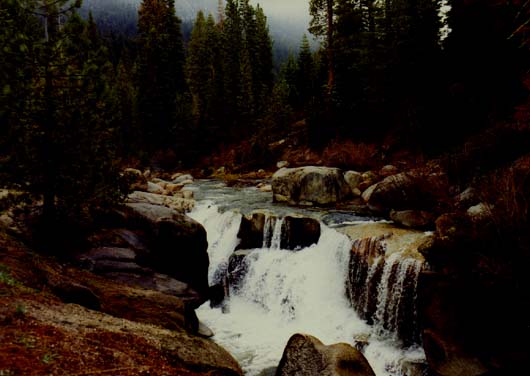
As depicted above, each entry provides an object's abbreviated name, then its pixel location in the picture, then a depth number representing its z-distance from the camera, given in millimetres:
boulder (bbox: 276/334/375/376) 7234
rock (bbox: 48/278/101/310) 8031
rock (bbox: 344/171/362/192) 20769
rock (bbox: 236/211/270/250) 16625
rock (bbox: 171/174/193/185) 32919
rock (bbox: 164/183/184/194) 25281
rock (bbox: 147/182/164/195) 23184
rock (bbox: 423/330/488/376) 8227
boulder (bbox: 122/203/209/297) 12945
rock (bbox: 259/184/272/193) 25141
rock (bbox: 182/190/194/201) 23047
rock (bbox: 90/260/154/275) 10844
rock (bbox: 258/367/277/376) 9945
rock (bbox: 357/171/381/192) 20719
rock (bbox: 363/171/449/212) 13977
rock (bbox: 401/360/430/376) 9258
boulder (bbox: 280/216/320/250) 15414
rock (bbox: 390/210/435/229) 13492
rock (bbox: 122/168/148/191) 22570
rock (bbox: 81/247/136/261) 11055
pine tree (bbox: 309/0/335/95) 32000
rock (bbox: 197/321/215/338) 11677
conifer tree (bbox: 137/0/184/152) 46969
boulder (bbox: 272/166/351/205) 19812
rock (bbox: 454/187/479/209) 11893
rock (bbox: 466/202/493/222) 8646
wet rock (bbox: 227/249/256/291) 15352
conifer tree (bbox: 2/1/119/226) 9273
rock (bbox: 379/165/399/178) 21031
